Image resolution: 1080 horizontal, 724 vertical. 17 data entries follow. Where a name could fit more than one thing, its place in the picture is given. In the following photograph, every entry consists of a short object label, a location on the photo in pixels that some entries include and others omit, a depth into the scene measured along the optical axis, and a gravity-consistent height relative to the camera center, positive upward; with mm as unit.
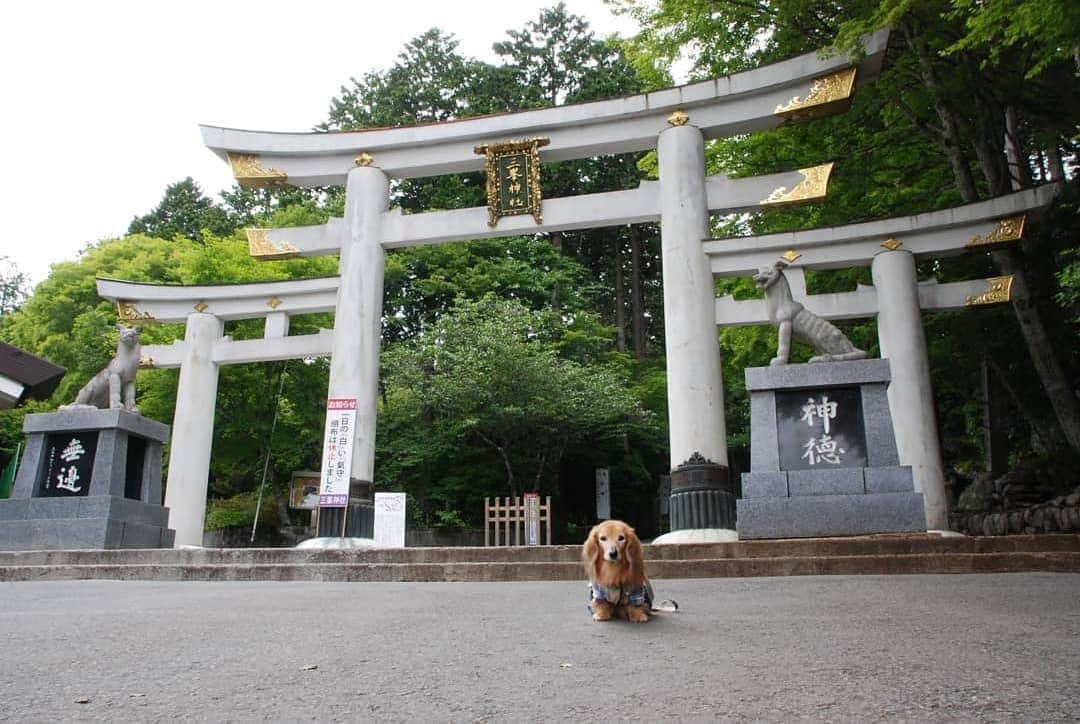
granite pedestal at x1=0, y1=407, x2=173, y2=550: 9578 +680
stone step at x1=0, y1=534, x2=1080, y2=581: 6074 -183
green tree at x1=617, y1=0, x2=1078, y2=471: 11148 +6285
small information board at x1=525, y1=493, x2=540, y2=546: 16406 +426
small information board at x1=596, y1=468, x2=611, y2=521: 20578 +1154
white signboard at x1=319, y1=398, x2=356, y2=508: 10664 +1123
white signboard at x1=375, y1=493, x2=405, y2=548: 13242 +386
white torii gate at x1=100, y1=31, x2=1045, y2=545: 10602 +4628
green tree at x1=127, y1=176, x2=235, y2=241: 27875 +11908
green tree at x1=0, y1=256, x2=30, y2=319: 33062 +10214
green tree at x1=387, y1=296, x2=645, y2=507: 17656 +3269
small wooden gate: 16266 +337
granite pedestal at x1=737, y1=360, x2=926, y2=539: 7465 +772
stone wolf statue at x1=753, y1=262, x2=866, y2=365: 8414 +2228
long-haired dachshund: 4000 -195
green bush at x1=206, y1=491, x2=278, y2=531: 20031 +713
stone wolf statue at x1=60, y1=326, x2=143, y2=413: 10531 +2075
